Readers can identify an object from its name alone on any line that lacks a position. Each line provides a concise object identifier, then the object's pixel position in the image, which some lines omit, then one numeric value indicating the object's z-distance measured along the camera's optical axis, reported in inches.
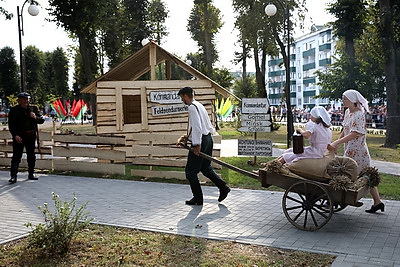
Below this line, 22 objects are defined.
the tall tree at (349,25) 1217.3
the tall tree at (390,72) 817.5
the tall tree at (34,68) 3043.8
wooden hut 553.3
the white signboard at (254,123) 487.8
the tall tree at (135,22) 1684.3
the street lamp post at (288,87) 767.1
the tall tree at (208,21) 1587.1
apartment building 3631.9
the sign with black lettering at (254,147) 453.4
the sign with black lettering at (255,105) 489.1
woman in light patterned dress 273.0
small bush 211.7
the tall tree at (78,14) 1058.7
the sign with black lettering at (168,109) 563.2
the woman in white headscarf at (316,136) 259.4
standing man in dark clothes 427.8
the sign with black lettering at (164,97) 557.6
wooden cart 238.5
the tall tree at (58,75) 2893.7
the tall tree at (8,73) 3021.7
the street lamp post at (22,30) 713.0
